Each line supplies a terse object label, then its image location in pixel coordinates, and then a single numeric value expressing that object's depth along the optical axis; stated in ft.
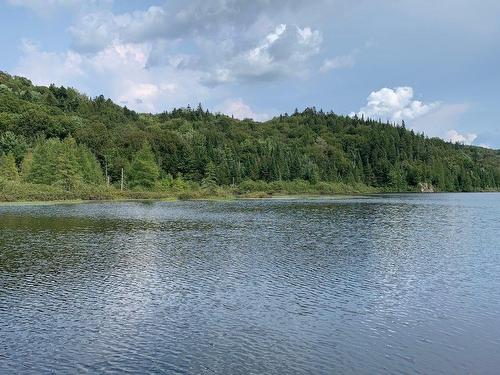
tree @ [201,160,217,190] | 518.50
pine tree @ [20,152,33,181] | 389.56
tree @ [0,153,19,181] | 371.56
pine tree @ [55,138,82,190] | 382.42
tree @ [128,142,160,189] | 482.28
